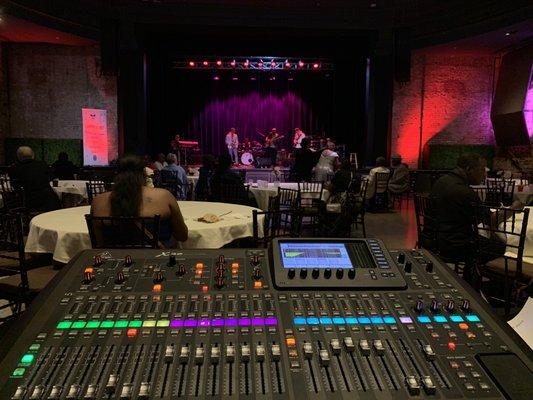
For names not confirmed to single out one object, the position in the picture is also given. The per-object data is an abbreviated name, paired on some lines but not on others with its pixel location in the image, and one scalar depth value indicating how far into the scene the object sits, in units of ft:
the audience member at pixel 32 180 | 19.06
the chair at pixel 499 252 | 10.83
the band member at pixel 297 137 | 51.10
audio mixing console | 2.45
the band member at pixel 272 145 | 51.23
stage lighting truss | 47.24
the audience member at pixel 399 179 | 32.99
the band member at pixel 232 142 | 52.19
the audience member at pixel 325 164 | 31.04
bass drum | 52.44
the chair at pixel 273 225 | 10.98
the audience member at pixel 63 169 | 29.78
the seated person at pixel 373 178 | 30.71
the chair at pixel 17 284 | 9.29
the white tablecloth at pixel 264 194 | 22.85
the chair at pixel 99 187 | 19.80
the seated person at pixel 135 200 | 9.63
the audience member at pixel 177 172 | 26.26
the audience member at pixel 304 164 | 34.51
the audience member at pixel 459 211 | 12.94
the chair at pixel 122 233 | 8.63
